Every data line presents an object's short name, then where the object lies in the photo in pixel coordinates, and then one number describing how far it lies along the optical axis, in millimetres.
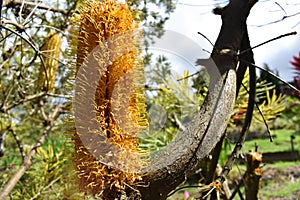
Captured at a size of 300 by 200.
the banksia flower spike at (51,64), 930
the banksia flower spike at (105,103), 397
